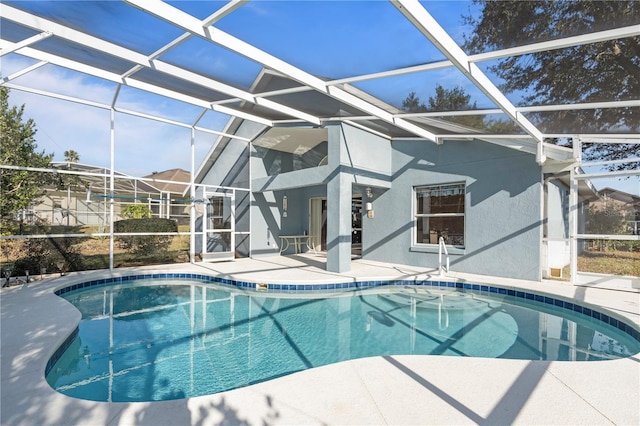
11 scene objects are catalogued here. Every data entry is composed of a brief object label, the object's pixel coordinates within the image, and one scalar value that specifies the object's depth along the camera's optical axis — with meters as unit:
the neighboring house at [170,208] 12.90
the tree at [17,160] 8.77
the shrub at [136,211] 13.64
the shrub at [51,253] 8.55
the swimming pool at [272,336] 3.96
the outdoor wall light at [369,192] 11.33
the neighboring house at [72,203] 9.08
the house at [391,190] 8.24
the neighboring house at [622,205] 7.63
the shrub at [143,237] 11.22
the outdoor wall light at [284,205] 13.80
